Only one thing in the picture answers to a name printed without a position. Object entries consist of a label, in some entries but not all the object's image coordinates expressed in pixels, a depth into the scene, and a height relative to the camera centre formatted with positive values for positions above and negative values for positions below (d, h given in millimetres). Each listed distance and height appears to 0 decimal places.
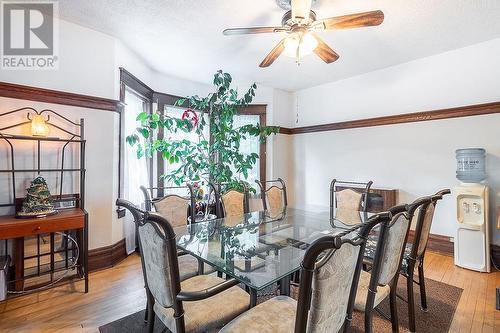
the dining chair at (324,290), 865 -474
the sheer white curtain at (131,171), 3387 -62
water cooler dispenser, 2873 -549
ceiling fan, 1915 +1128
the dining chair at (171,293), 1198 -637
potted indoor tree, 3586 +322
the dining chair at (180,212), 1973 -467
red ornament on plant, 3676 +736
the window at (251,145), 4977 +426
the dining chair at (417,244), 1812 -585
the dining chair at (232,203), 2977 -438
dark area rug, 1912 -1220
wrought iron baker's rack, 2367 -6
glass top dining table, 1561 -616
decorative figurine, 2261 -319
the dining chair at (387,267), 1401 -609
